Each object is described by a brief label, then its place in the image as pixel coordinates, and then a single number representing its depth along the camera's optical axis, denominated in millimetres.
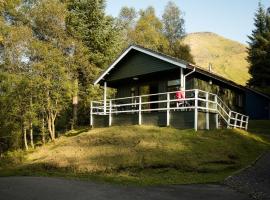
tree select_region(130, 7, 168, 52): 34577
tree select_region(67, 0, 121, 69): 25142
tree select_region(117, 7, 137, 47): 35784
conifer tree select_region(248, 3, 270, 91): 29558
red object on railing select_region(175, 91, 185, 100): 15416
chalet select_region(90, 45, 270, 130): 14998
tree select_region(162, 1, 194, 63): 37123
